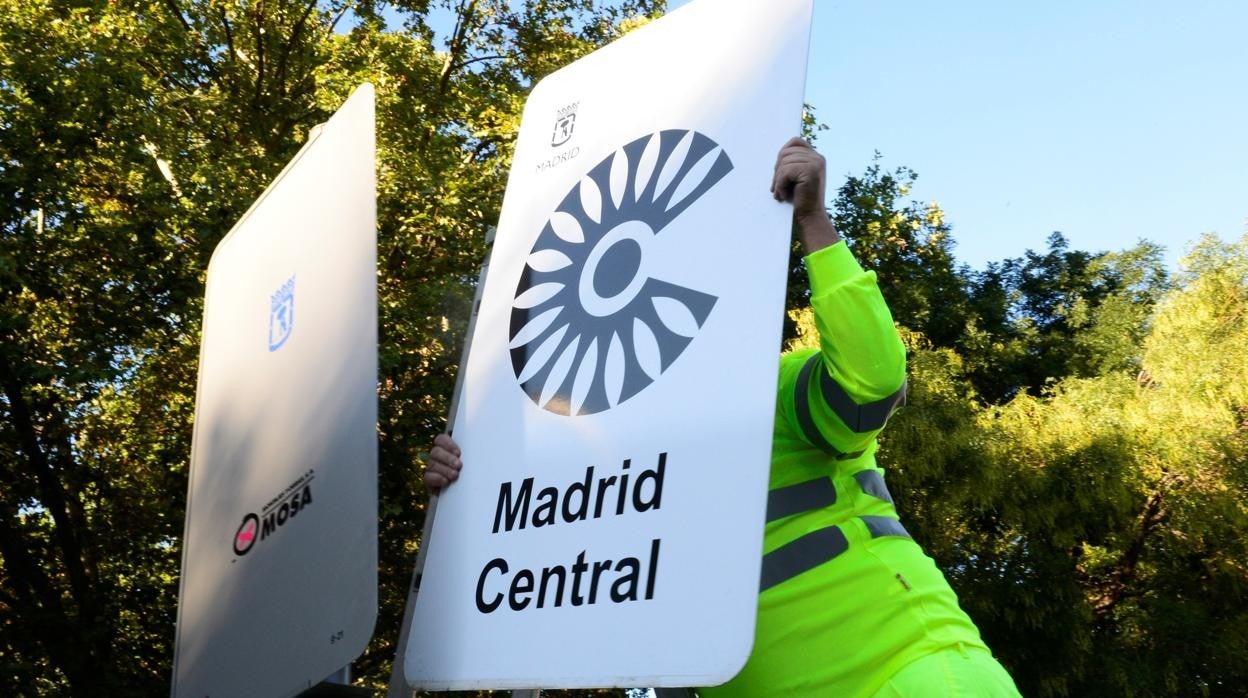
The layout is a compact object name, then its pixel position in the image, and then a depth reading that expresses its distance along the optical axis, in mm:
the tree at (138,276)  8023
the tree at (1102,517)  11719
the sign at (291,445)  2164
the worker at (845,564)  1933
